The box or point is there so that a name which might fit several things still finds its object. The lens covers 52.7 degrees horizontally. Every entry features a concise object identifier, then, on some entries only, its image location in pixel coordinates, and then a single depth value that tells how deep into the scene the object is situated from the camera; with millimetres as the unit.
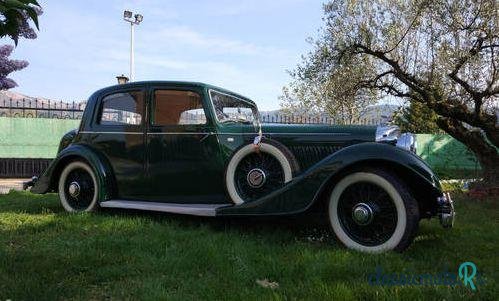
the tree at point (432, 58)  10039
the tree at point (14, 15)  2205
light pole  21350
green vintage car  4375
